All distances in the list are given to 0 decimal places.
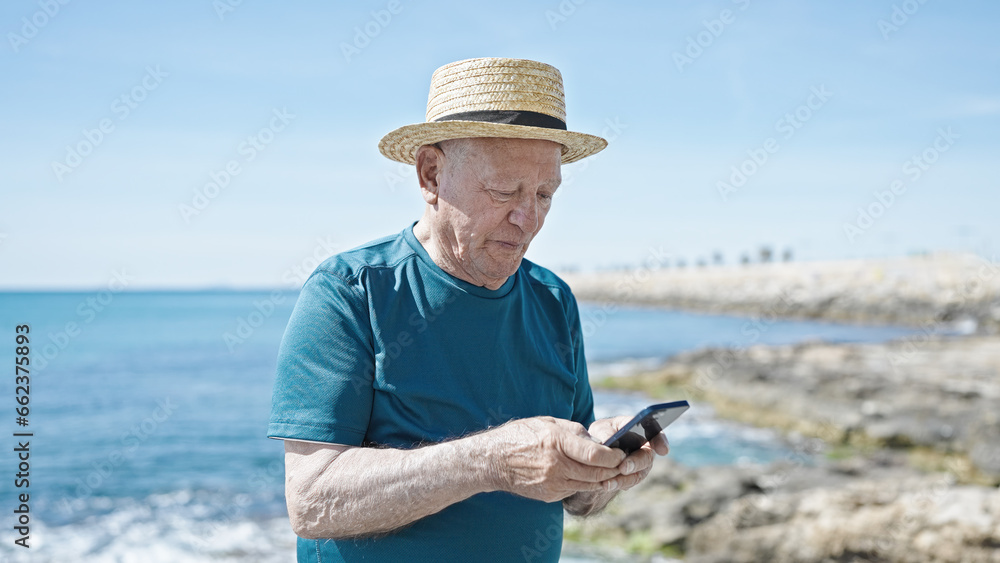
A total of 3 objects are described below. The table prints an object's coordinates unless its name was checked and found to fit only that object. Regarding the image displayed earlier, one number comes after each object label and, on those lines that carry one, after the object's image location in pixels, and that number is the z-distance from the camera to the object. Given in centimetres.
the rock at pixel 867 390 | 1015
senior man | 154
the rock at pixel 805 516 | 521
